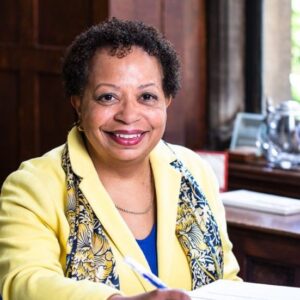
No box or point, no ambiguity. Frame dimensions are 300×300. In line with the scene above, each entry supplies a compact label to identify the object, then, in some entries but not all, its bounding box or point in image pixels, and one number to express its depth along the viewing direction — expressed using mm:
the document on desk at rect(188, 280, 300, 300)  2372
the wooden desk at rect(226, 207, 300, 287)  3788
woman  2637
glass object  4830
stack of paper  4039
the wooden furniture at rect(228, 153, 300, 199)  4716
